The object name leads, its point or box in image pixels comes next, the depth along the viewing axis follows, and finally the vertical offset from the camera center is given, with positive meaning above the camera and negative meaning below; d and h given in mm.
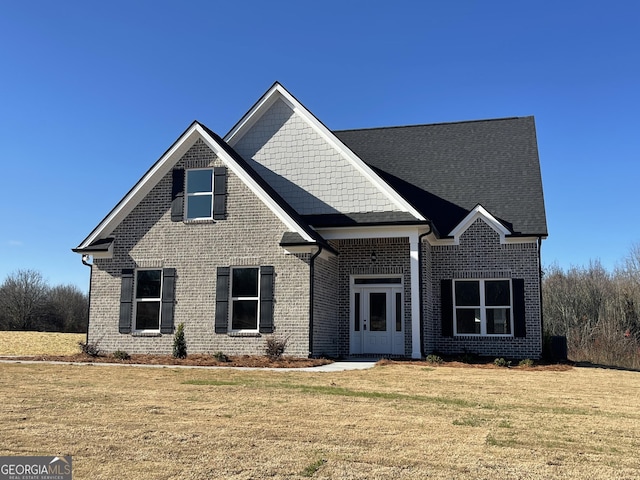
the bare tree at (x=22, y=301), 58281 +1504
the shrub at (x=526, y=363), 16414 -1199
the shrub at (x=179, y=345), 16938 -759
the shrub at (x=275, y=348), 16141 -796
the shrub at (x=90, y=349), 17359 -909
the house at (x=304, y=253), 17188 +1883
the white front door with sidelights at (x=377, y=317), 18720 +20
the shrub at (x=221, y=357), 15998 -1035
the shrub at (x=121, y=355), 16625 -1029
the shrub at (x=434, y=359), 16359 -1094
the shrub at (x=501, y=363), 16389 -1189
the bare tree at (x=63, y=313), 59812 +396
